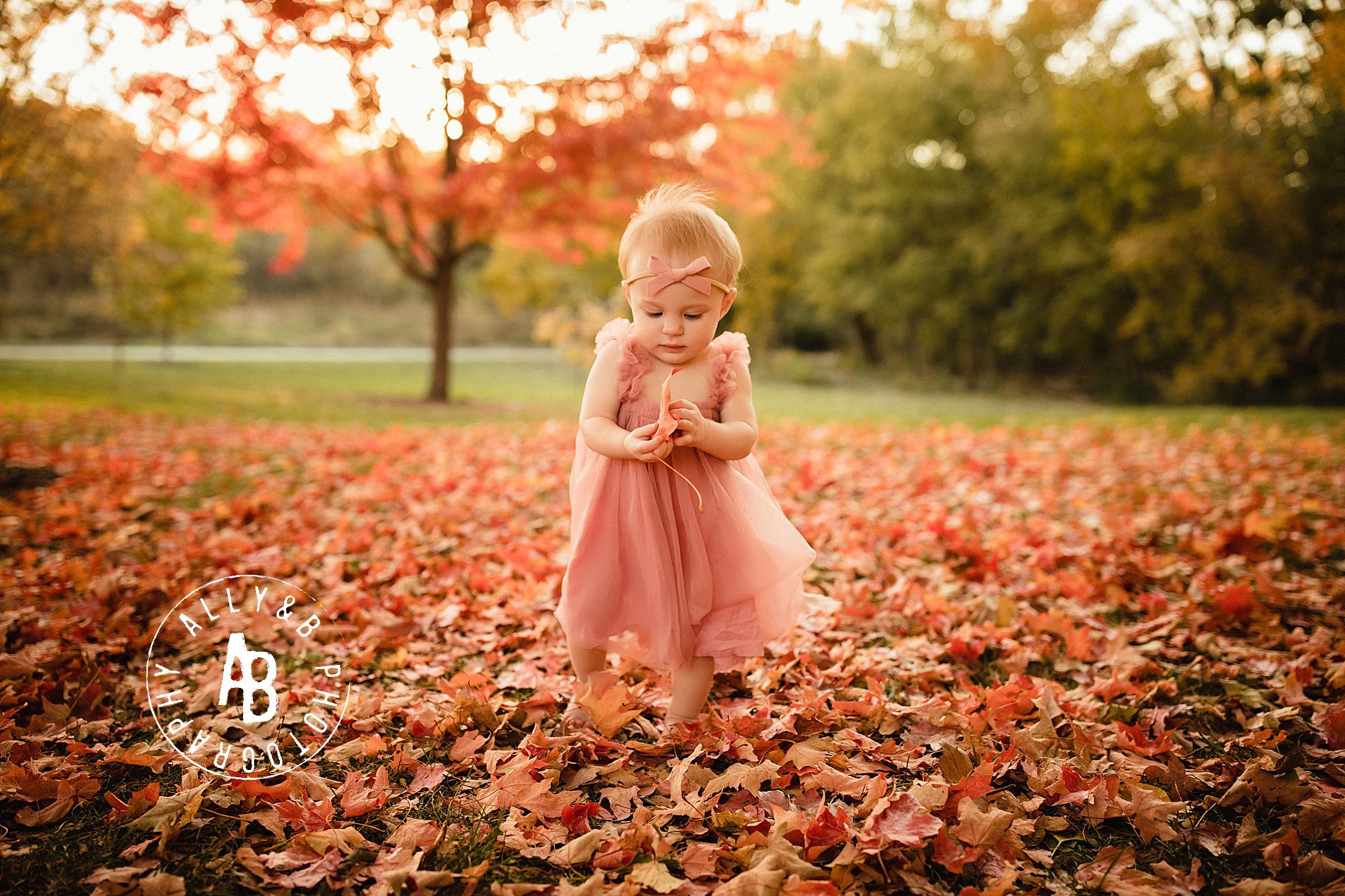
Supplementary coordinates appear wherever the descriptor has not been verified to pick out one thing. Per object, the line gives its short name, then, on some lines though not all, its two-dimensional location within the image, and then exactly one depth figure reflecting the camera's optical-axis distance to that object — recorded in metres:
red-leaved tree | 9.02
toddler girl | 2.29
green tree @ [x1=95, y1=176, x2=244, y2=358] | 17.30
